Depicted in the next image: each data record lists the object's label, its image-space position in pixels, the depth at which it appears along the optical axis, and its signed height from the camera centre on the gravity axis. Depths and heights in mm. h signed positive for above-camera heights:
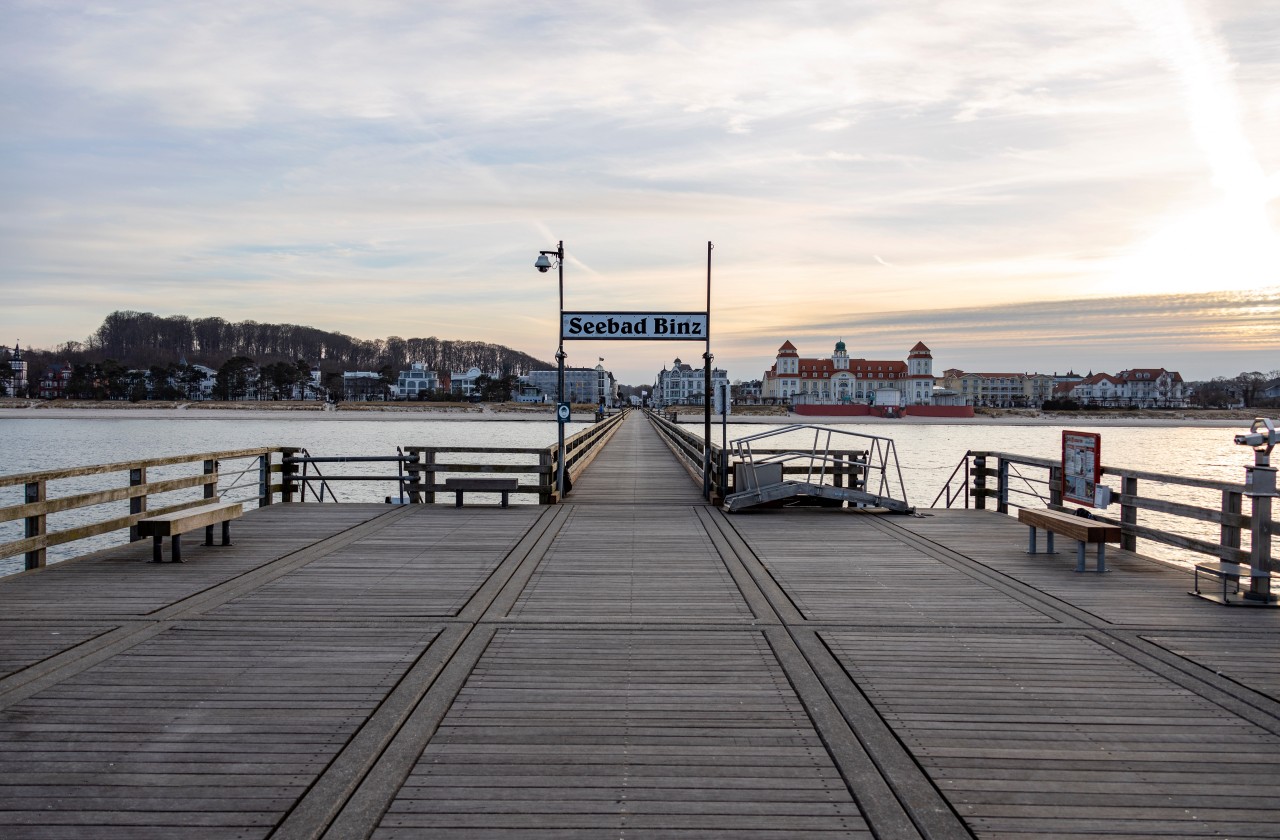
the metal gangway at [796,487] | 14102 -1493
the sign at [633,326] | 15875 +1321
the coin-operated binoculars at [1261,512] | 8000 -1063
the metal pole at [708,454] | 16125 -1064
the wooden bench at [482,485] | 14328 -1507
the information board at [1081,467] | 11602 -927
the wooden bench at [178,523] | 9242 -1448
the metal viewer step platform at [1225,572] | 7871 -1591
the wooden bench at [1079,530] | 9062 -1417
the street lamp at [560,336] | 15727 +1102
